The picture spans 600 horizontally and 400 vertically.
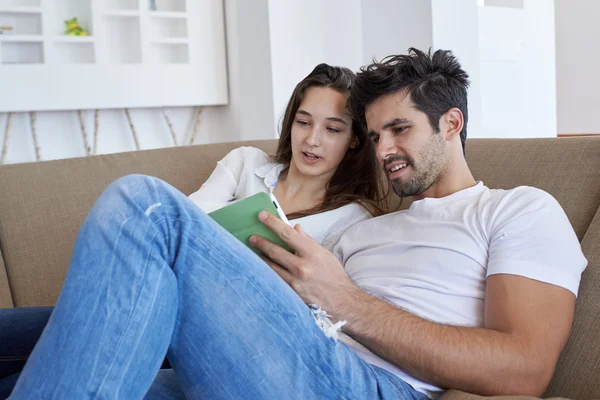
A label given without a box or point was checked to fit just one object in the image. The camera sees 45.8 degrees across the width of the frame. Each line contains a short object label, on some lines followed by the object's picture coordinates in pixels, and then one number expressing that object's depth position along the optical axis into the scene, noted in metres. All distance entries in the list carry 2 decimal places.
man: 1.01
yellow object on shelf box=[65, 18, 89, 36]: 3.13
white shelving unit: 3.01
